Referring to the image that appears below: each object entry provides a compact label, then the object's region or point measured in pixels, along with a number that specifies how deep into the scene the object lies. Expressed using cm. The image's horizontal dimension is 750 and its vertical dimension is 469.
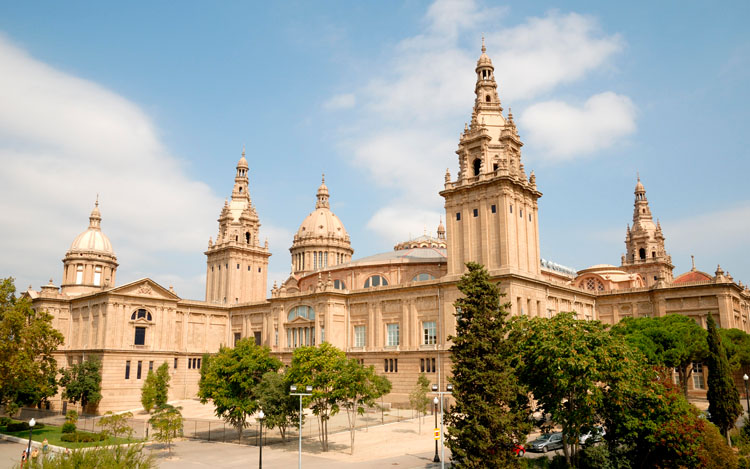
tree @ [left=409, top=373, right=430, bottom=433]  5444
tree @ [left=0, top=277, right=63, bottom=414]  4934
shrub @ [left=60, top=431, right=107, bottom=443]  4909
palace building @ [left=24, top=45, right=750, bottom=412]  6431
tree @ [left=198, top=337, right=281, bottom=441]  4947
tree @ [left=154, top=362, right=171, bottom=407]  6563
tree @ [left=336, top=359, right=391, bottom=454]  4406
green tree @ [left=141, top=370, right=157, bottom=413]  6288
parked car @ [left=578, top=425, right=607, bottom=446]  3511
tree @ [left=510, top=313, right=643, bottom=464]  3341
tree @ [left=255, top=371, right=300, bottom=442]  4612
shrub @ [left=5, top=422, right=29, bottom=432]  5732
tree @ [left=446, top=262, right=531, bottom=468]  3231
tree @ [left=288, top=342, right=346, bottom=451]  4425
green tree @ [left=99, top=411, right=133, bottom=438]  4683
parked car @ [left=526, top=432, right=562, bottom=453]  4106
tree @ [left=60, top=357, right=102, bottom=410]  7075
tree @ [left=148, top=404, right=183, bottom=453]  4369
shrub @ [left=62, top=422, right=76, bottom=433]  5350
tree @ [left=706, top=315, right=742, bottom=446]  4256
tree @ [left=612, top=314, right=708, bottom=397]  5641
